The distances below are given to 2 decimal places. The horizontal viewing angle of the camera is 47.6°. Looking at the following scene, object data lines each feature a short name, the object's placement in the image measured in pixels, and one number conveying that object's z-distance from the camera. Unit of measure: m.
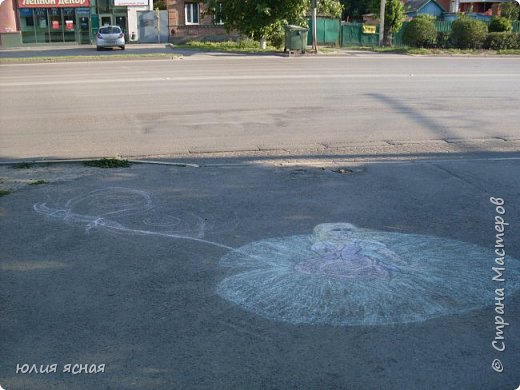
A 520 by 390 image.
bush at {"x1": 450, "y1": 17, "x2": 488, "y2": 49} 37.78
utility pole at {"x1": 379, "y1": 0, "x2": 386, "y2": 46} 40.14
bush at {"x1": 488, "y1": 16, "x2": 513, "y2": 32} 40.75
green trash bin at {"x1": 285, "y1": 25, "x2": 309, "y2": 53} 33.34
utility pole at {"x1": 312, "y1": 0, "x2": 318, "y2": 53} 34.59
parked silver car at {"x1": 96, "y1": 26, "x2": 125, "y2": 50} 39.69
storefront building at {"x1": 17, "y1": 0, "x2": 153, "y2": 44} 47.72
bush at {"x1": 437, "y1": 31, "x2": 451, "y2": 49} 39.09
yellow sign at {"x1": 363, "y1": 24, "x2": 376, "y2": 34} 44.03
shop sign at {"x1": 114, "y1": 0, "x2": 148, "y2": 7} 47.78
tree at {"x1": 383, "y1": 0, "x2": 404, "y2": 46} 46.19
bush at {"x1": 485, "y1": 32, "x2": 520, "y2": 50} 38.25
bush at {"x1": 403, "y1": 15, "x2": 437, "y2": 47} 38.66
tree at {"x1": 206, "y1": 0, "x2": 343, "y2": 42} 35.12
